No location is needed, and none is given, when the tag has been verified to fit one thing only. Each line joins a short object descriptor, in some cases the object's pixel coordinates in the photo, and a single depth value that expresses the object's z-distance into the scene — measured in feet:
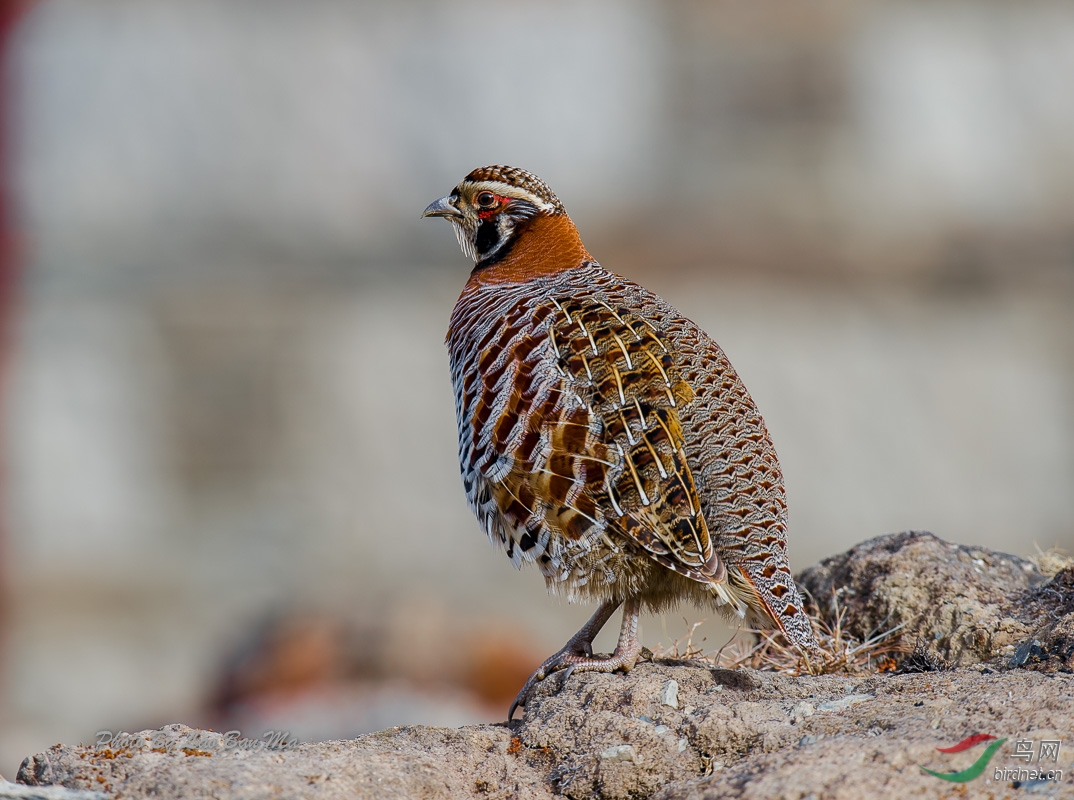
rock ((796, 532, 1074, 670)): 37.35
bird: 35.29
